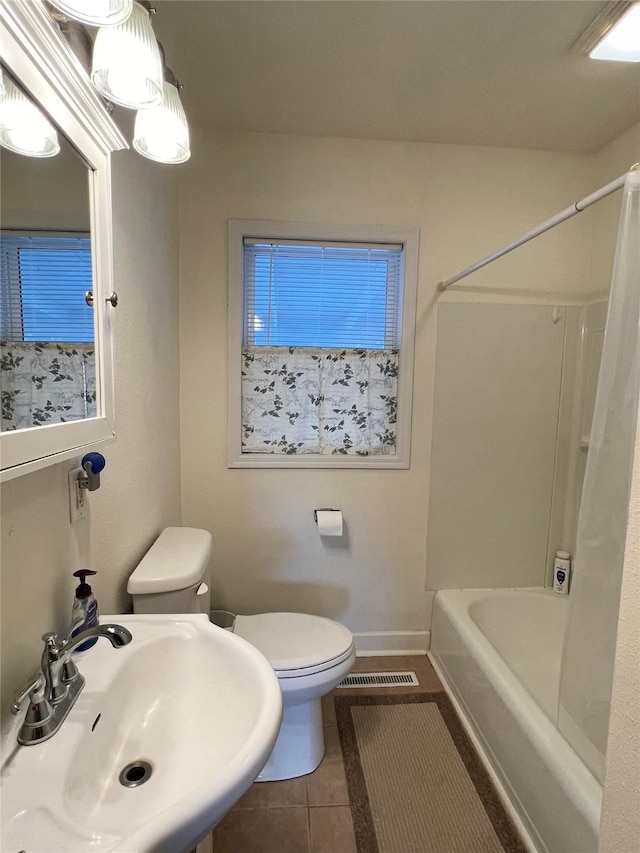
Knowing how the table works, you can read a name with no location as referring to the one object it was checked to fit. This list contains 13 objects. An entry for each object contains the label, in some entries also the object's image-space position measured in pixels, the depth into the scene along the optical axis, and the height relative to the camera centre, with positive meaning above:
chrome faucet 0.64 -0.52
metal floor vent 1.89 -1.37
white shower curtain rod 1.06 +0.50
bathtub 1.10 -1.12
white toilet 1.23 -0.95
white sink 0.53 -0.60
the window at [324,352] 1.95 +0.13
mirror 0.60 +0.19
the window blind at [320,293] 1.96 +0.41
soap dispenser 0.85 -0.50
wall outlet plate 0.90 -0.28
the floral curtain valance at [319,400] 1.97 -0.10
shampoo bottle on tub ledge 2.05 -0.91
